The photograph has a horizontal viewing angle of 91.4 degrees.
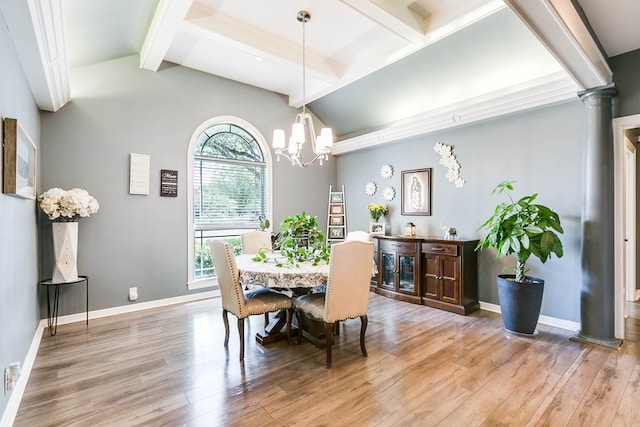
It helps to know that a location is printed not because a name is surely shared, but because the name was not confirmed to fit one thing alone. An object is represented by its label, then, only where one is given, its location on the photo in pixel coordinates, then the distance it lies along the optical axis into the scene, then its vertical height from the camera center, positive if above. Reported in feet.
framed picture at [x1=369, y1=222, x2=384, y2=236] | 16.71 -0.75
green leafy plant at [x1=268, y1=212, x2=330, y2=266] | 9.81 -0.85
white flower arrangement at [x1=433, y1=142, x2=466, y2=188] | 13.83 +2.32
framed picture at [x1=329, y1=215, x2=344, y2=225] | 19.21 -0.39
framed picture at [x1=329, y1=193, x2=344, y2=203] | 19.32 +0.97
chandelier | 9.75 +2.34
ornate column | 9.43 -0.29
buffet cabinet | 12.44 -2.48
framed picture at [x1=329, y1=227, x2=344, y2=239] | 19.15 -1.16
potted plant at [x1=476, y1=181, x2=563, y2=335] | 9.80 -1.07
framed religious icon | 14.94 +1.11
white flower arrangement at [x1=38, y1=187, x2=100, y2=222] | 10.00 +0.28
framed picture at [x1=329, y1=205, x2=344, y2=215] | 19.22 +0.26
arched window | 14.73 +1.40
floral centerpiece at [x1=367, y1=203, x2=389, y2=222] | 16.58 +0.21
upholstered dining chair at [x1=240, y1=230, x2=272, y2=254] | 12.96 -1.21
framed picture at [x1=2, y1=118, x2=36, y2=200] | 6.00 +1.08
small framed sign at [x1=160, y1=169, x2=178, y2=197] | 13.50 +1.30
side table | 10.39 -3.25
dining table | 8.17 -1.66
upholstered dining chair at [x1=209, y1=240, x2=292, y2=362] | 8.46 -2.45
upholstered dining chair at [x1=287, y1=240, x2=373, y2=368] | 8.04 -2.01
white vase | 10.41 -1.34
